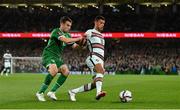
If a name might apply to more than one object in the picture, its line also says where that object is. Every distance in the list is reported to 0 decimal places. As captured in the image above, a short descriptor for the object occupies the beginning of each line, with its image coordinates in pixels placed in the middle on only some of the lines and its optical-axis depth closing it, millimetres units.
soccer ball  12750
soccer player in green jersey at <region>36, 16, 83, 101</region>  13180
